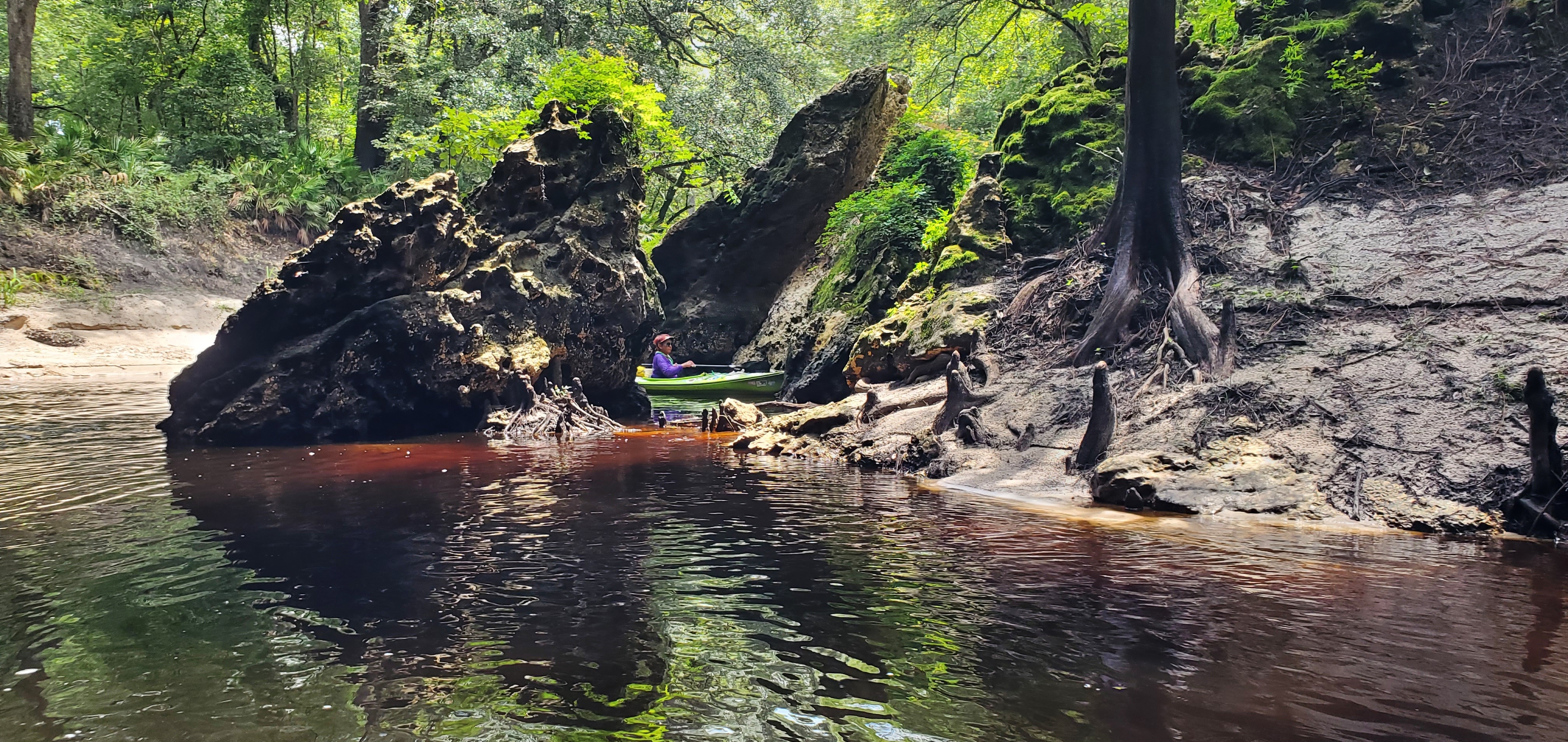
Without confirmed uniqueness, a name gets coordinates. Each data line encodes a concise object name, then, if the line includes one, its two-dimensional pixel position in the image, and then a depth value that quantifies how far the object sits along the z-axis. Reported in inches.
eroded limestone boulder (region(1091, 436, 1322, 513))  290.5
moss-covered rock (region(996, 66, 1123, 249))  536.7
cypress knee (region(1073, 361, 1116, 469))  340.2
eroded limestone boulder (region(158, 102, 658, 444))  493.7
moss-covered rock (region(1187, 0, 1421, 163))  500.4
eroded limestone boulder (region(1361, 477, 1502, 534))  254.2
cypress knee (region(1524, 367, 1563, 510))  233.0
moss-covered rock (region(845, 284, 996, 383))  492.7
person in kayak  677.9
